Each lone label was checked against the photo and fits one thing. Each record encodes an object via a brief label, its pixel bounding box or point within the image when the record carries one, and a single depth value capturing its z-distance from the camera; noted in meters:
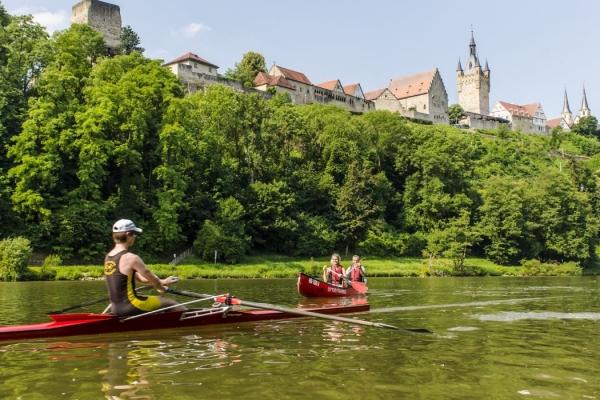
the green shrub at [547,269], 57.66
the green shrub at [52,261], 36.67
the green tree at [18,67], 43.25
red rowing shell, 10.14
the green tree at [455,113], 136.82
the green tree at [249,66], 98.38
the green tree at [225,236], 45.75
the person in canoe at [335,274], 21.86
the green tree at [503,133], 114.00
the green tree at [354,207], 57.91
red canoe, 19.78
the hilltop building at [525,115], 150.75
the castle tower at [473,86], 155.50
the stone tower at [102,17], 82.75
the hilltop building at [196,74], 77.62
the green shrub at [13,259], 31.70
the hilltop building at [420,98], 122.31
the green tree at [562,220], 66.19
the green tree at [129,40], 90.94
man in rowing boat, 9.65
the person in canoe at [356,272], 23.03
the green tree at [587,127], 147.50
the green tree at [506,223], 63.47
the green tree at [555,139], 126.50
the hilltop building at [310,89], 94.34
